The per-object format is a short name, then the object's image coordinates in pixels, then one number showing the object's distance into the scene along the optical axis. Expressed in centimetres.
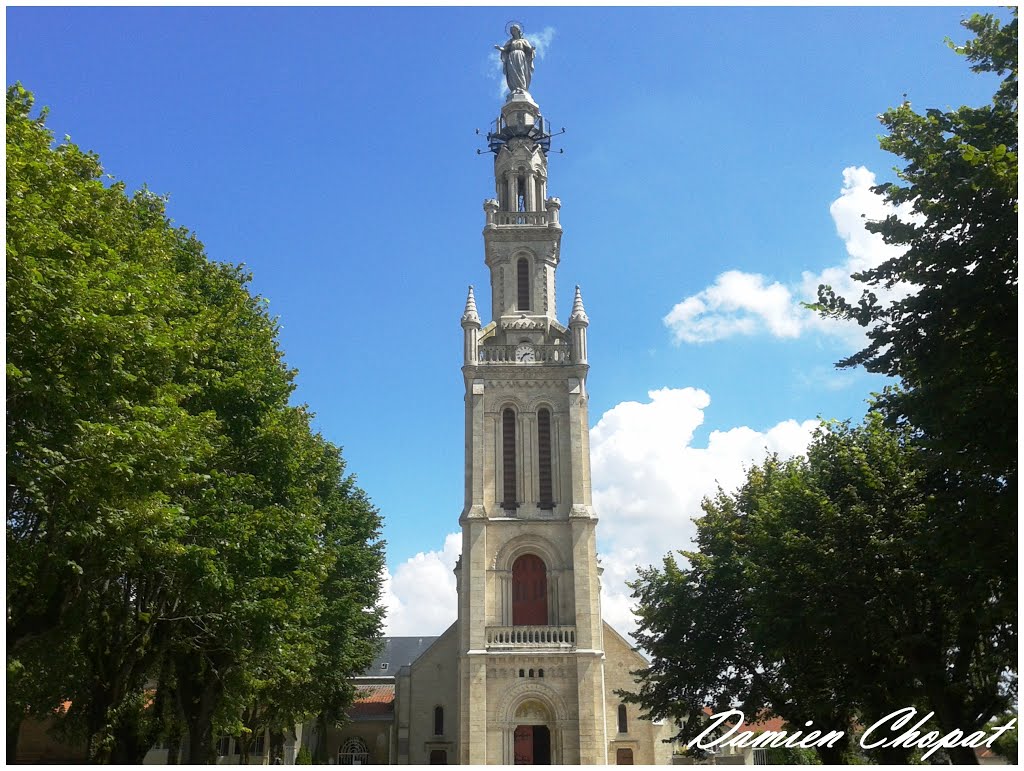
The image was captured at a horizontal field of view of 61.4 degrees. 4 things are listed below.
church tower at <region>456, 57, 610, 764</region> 3684
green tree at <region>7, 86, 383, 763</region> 1379
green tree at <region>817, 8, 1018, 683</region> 1327
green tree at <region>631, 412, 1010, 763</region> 2153
